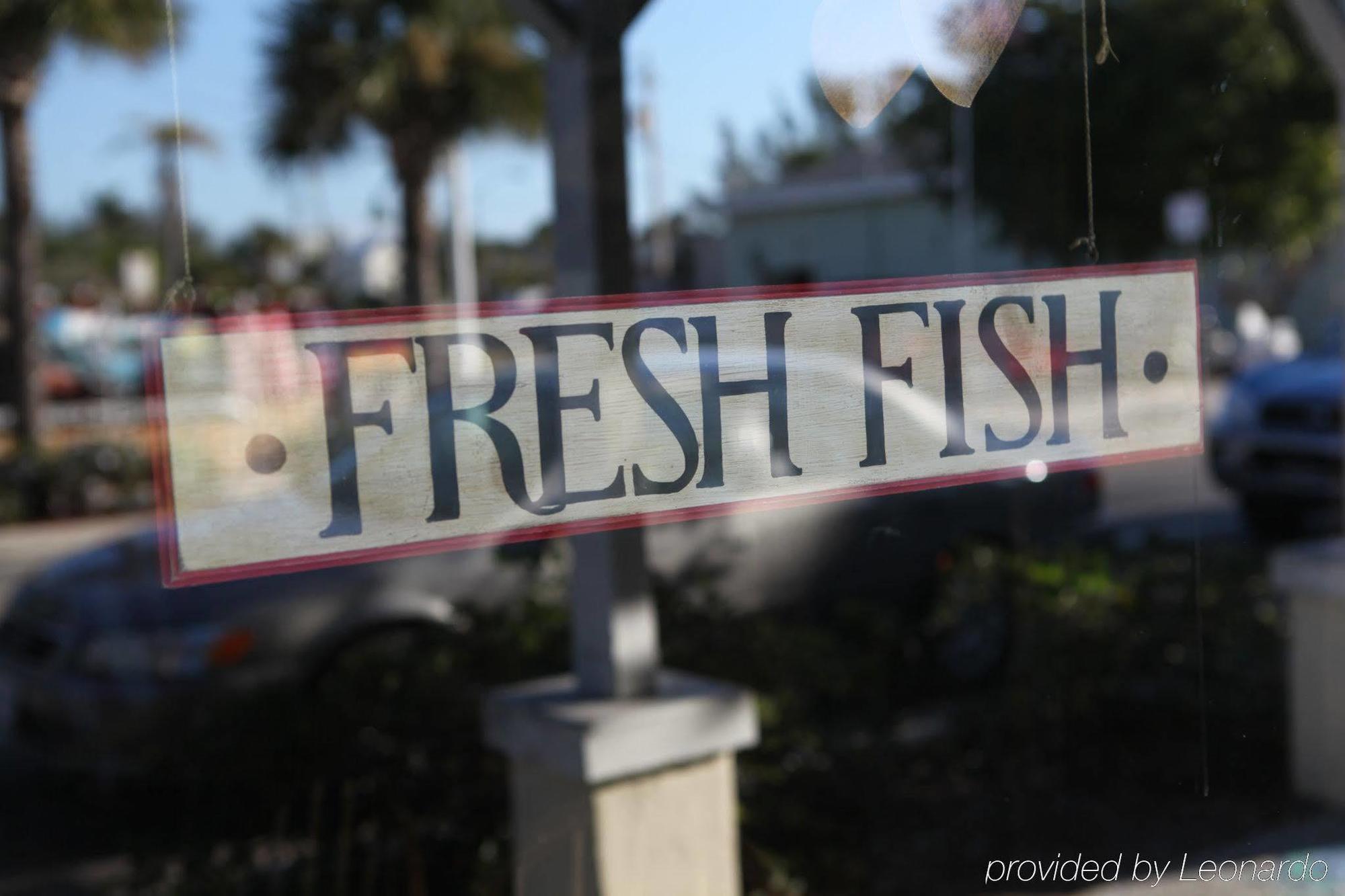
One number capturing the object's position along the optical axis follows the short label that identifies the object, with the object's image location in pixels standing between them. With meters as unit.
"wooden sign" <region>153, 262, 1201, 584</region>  1.47
